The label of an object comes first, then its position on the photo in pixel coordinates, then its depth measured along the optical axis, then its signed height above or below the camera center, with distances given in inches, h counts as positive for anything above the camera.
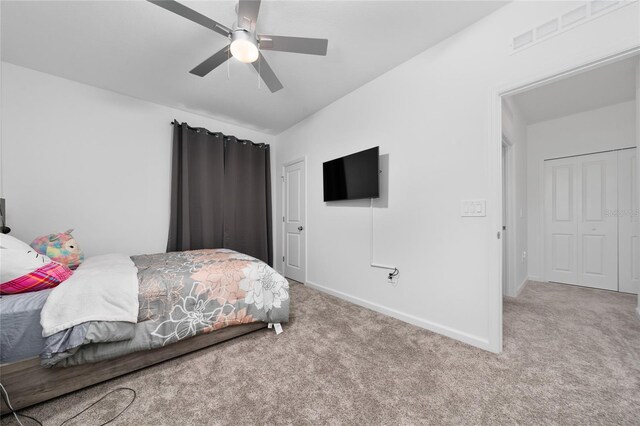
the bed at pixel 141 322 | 48.6 -28.5
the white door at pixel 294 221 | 142.0 -6.8
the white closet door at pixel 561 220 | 134.5 -7.3
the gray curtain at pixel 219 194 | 123.3 +10.4
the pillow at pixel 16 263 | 49.8 -11.2
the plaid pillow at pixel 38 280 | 51.3 -15.6
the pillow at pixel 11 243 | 51.6 -6.9
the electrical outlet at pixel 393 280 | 93.2 -29.0
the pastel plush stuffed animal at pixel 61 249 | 71.8 -11.3
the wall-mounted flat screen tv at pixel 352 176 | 97.0 +15.6
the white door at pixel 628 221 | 116.6 -7.2
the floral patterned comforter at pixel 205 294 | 63.1 -25.3
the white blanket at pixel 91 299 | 49.5 -20.2
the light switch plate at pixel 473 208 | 70.5 +0.2
